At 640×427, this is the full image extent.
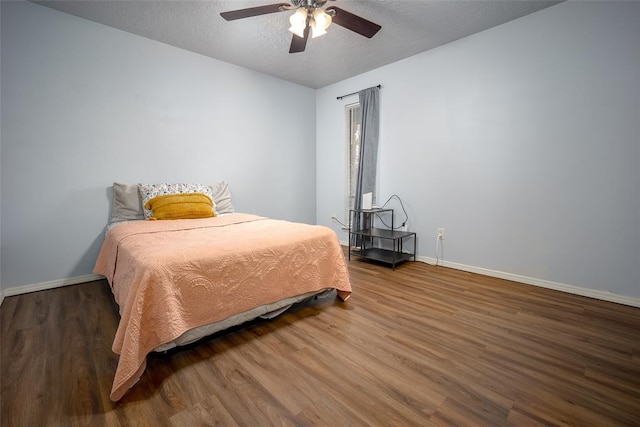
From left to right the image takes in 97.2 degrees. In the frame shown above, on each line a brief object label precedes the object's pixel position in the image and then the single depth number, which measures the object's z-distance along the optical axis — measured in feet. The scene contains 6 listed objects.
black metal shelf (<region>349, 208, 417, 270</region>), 11.07
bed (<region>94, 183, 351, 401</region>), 4.67
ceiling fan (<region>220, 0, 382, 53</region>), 6.52
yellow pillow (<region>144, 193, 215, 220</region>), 9.07
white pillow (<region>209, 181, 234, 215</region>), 11.19
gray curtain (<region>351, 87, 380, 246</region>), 12.48
